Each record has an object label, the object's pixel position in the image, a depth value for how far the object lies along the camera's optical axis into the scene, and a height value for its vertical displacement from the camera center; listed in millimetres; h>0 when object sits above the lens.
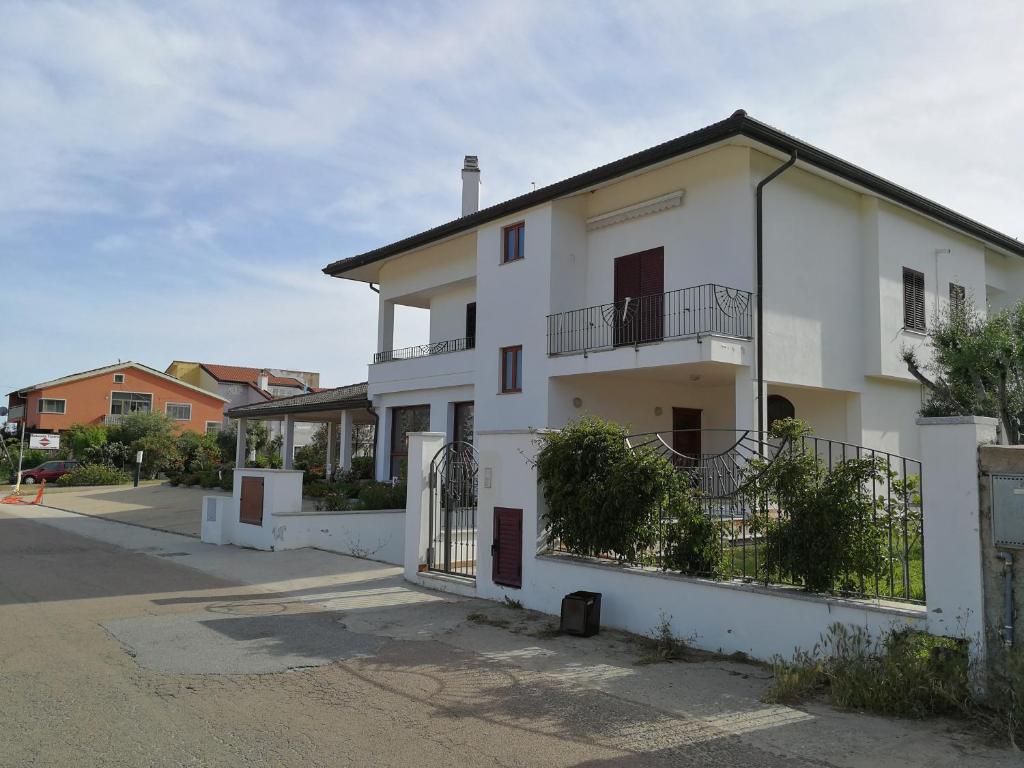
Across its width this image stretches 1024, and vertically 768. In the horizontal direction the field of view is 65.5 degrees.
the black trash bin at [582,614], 7859 -1442
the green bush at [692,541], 7637 -683
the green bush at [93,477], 38906 -968
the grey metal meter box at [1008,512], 5293 -227
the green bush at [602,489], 8227 -214
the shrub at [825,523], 6438 -406
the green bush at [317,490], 22375 -776
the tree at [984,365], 12266 +1782
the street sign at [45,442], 44969 +838
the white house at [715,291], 14695 +3745
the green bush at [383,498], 18047 -767
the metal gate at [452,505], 11180 -564
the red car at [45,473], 41812 -847
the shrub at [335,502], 18094 -896
